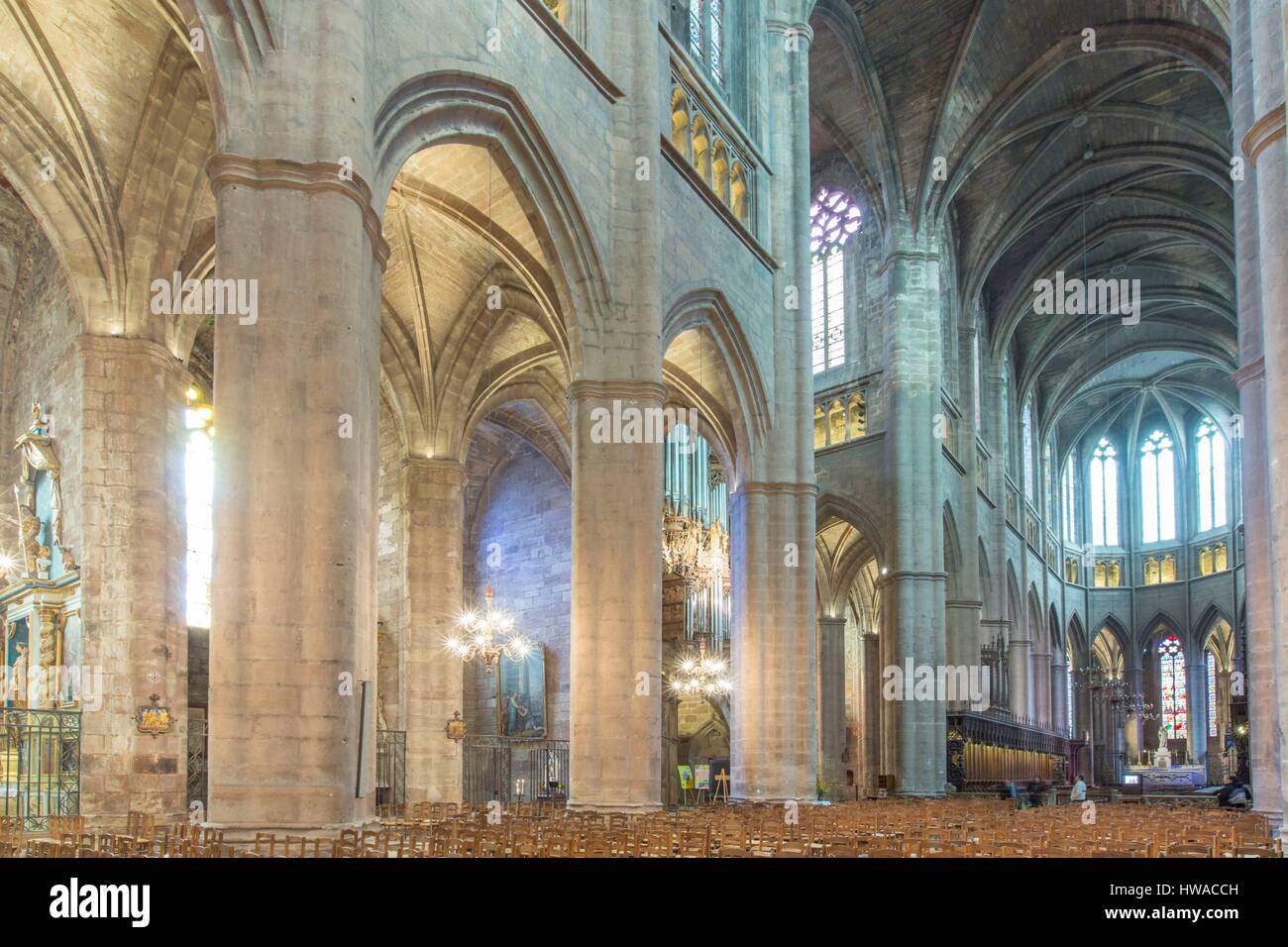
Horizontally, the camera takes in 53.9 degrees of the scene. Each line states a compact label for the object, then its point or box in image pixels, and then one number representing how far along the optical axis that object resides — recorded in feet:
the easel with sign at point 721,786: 98.48
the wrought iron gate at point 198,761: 69.00
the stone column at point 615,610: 56.18
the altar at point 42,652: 56.85
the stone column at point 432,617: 79.97
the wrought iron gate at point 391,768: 77.05
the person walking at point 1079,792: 111.86
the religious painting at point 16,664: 63.72
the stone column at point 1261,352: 41.86
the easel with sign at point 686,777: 97.45
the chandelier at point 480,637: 80.64
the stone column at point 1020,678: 144.97
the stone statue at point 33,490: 62.13
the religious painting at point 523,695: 109.19
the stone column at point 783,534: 74.59
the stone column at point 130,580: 55.26
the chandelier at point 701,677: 102.17
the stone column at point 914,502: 106.42
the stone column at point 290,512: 36.06
